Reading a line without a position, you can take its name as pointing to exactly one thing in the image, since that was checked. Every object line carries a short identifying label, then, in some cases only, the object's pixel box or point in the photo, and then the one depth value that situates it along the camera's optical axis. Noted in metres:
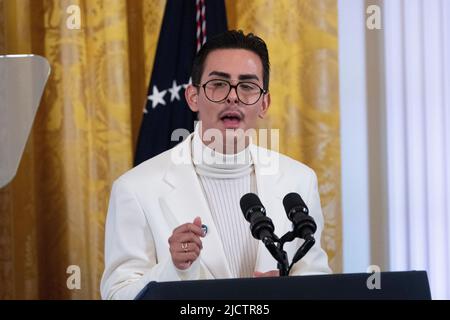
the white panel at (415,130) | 7.33
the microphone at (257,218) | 6.20
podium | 6.06
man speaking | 6.54
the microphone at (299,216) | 6.21
